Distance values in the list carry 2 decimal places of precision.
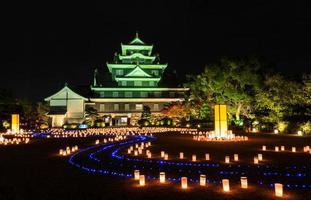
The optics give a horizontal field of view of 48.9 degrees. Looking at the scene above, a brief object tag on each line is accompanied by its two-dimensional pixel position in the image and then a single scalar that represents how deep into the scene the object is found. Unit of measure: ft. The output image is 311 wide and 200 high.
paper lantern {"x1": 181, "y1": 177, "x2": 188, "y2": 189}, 29.56
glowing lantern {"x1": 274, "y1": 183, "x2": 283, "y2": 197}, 26.27
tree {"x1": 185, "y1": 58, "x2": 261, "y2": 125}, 122.93
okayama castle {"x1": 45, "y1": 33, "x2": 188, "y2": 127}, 173.68
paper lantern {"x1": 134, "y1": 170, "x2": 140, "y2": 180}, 34.06
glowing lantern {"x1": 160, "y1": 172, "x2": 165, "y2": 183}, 32.24
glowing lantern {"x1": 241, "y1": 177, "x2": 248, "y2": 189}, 29.09
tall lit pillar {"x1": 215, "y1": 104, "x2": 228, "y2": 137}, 78.74
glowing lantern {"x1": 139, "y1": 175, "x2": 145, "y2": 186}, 31.41
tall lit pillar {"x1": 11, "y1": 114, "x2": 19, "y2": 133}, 118.21
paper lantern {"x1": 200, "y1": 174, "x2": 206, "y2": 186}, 30.40
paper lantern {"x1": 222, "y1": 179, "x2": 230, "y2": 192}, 28.30
